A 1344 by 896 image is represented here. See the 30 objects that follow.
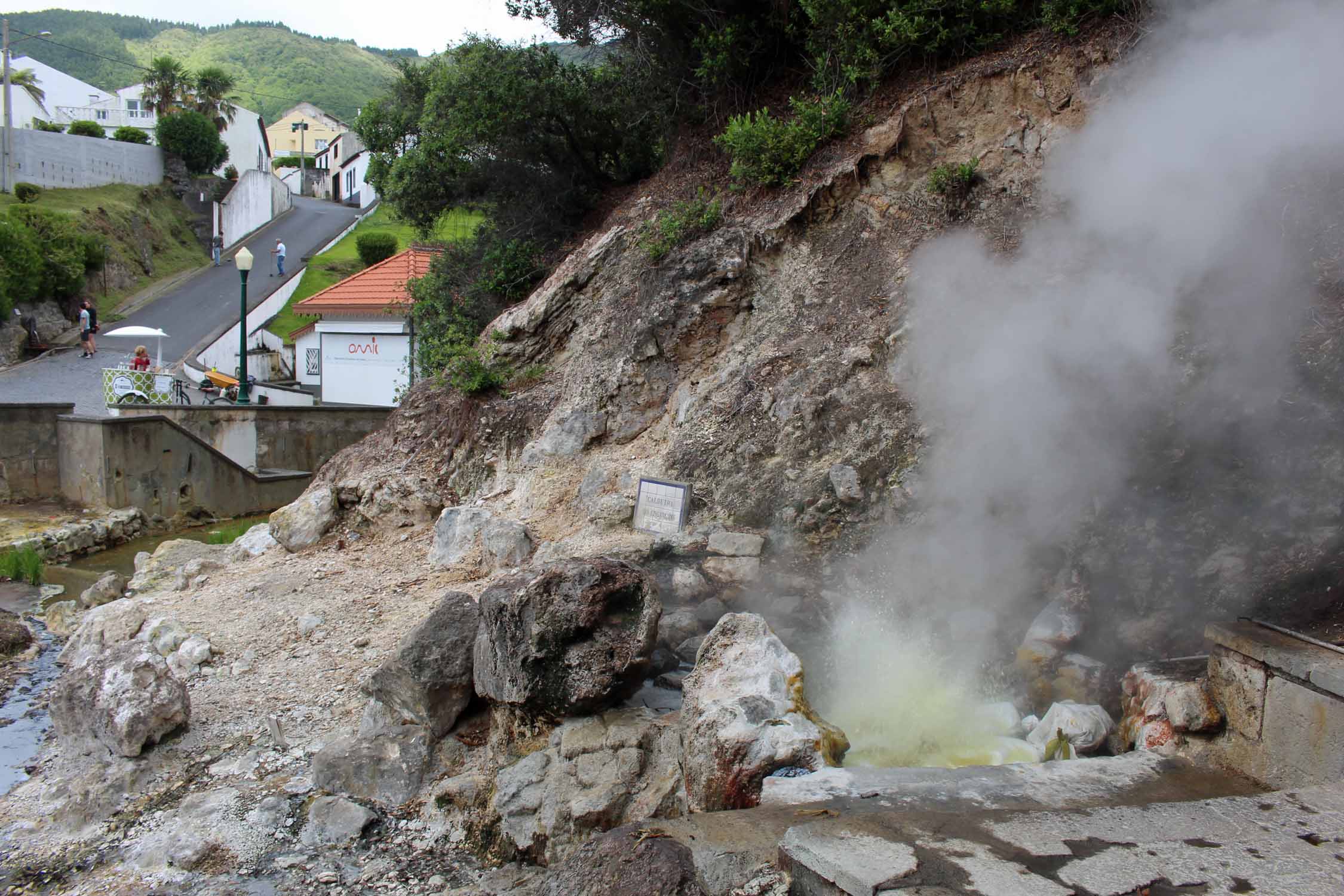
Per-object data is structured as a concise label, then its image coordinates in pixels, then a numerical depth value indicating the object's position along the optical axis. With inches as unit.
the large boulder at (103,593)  368.5
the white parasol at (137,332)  792.9
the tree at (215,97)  1699.1
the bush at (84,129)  1453.0
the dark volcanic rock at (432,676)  206.4
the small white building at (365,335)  709.9
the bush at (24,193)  1189.7
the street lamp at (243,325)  613.0
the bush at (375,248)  1384.1
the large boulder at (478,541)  284.2
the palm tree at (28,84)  1503.4
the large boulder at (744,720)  157.9
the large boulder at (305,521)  356.2
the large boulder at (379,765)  197.0
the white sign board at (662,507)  265.4
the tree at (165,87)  1667.1
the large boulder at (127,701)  215.8
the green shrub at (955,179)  277.1
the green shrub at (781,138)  308.5
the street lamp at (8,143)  1175.0
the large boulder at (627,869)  122.5
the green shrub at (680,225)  326.6
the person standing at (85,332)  929.5
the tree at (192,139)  1534.2
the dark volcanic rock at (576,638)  187.9
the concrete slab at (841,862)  114.0
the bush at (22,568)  428.5
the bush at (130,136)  1504.7
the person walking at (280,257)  1330.0
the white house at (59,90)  1833.2
